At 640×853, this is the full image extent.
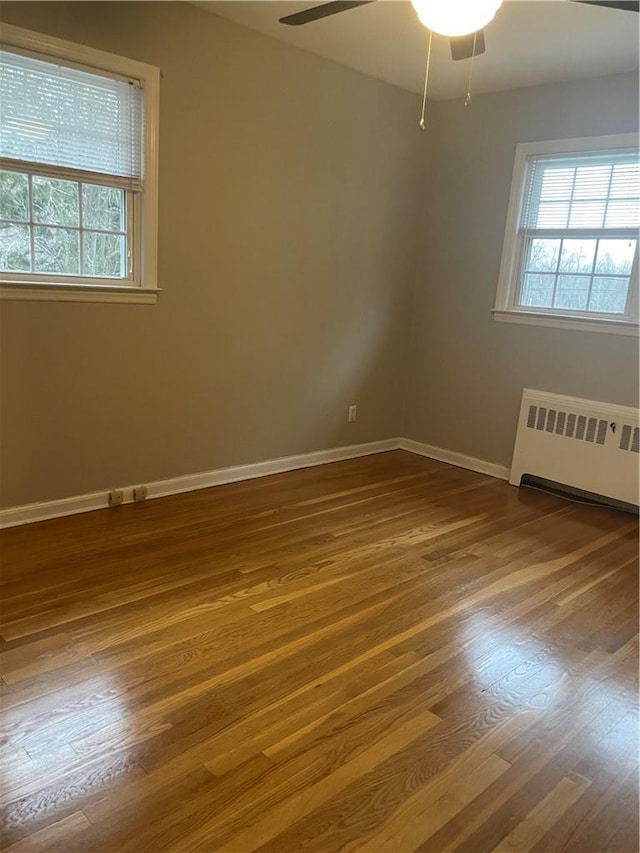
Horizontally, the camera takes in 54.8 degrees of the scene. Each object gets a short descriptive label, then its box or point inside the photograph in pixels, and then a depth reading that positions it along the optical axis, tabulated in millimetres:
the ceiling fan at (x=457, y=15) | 1860
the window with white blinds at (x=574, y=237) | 3773
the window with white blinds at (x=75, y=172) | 2787
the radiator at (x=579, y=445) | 3824
